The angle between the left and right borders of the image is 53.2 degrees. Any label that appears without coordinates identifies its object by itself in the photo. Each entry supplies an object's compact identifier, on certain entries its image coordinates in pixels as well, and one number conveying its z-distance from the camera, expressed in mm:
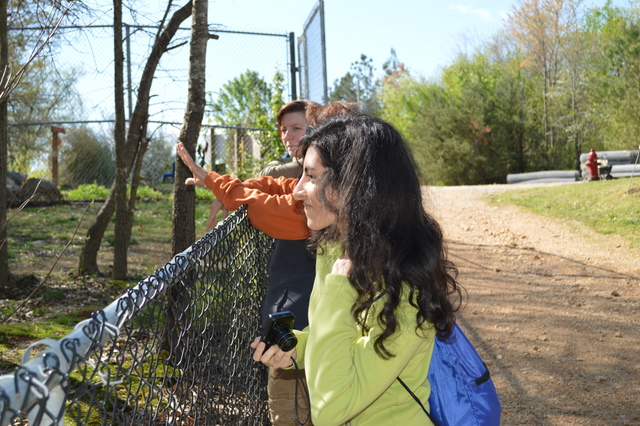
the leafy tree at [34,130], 15203
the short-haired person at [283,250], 2906
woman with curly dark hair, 1655
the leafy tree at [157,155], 17328
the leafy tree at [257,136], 10680
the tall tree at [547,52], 31453
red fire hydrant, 19516
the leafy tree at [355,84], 75812
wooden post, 15669
